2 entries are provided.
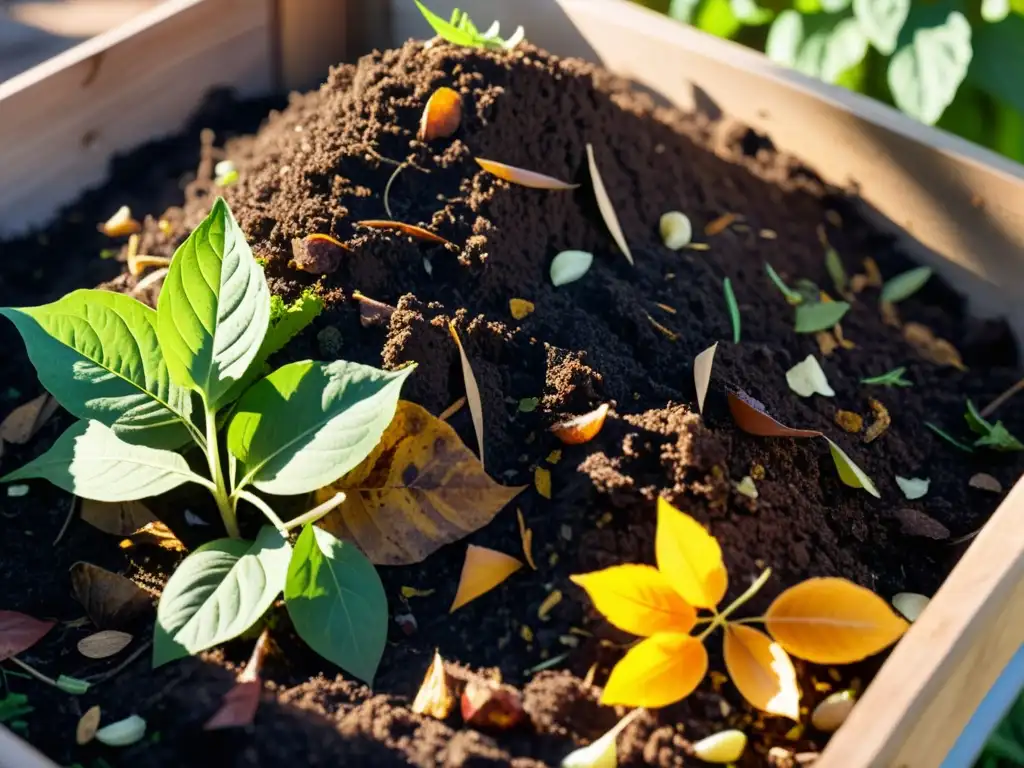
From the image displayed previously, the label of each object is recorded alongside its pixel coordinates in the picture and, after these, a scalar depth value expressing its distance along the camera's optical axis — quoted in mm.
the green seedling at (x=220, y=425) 658
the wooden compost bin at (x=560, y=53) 1074
